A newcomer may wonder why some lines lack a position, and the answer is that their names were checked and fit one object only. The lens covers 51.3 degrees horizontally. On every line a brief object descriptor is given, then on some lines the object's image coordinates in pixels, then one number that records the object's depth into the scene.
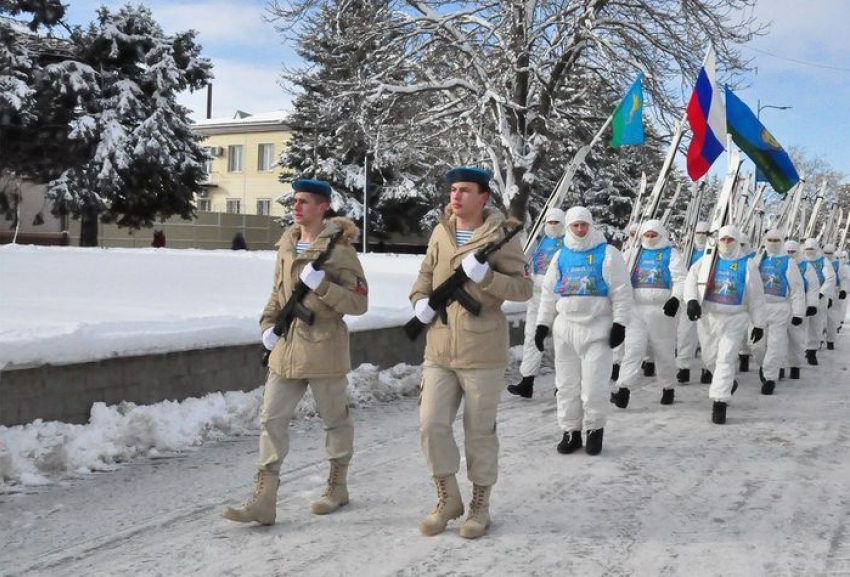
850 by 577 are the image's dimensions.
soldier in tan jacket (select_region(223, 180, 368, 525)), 4.68
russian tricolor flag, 10.52
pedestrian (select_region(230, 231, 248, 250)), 35.78
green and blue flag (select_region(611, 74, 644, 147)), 13.12
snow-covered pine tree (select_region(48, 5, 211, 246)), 29.28
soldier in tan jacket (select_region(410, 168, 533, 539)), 4.58
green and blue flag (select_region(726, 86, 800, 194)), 12.48
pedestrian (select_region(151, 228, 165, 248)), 32.81
